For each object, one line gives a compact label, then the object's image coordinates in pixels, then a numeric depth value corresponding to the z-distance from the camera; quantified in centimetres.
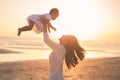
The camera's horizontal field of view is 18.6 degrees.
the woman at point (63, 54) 436
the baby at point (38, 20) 430
